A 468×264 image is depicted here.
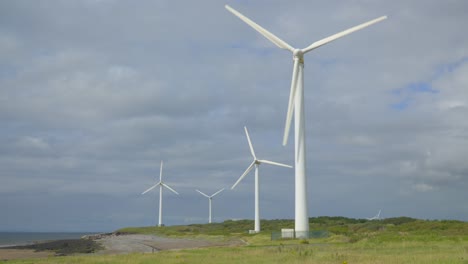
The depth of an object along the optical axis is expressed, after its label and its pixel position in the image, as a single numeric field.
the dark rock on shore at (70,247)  58.17
